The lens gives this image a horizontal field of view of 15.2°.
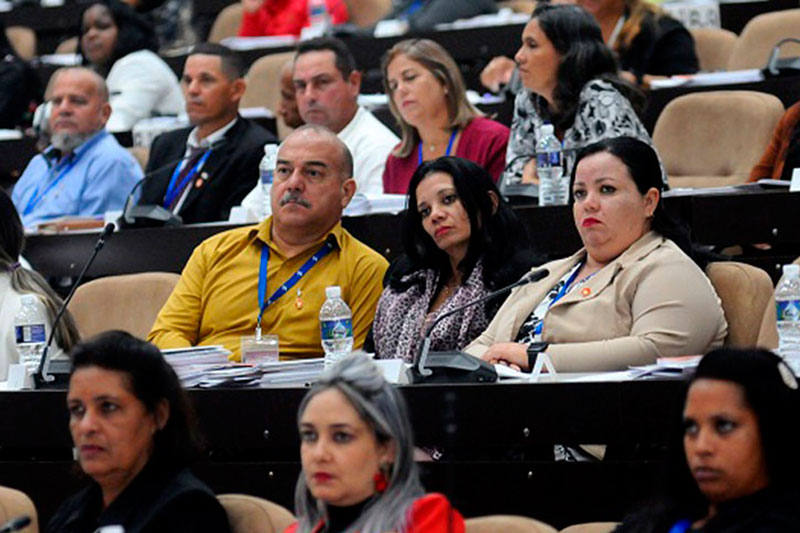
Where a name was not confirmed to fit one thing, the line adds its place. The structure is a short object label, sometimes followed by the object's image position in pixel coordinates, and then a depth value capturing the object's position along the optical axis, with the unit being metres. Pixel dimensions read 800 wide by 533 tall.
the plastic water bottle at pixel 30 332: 8.56
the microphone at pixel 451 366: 6.84
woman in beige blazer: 7.27
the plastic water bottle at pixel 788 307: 6.94
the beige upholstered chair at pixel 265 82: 14.63
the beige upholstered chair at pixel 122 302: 9.38
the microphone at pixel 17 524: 5.52
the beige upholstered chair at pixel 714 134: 10.67
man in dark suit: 11.50
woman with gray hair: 5.42
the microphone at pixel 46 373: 7.62
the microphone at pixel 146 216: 10.40
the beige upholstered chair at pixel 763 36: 12.67
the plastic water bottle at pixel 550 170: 9.54
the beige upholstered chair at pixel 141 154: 13.12
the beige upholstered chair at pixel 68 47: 17.74
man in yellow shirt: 8.74
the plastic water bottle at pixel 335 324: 8.02
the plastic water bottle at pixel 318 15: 16.20
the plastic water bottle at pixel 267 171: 10.64
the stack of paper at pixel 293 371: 7.33
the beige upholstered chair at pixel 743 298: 7.42
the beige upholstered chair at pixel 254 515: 5.69
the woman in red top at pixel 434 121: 10.46
